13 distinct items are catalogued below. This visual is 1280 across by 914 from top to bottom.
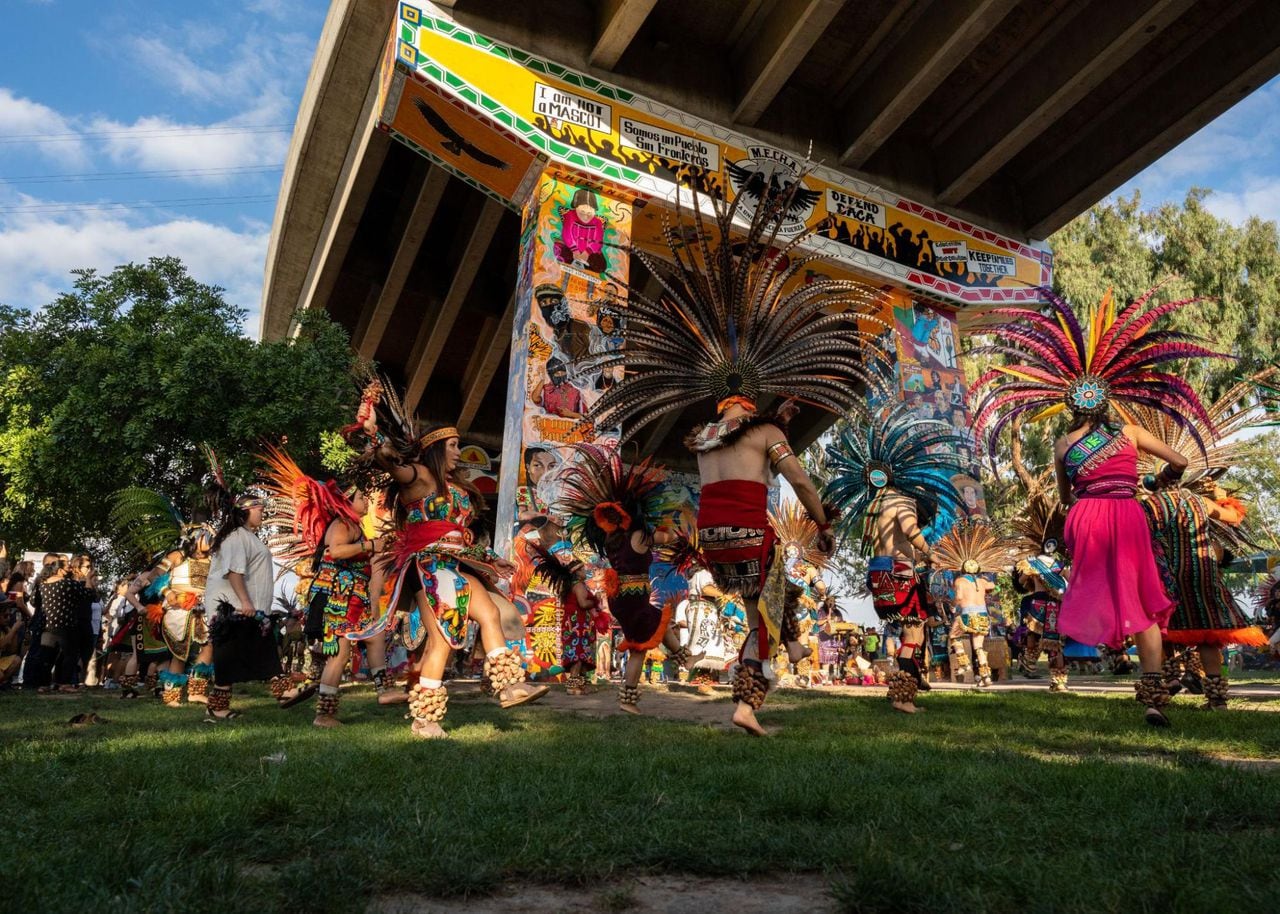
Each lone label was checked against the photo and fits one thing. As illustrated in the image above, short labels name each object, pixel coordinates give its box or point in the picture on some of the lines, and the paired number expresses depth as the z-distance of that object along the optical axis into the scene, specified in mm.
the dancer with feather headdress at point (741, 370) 5730
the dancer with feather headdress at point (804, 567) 12862
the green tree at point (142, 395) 15070
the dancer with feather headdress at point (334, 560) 6926
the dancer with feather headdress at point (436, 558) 5492
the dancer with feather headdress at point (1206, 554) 6613
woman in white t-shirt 7105
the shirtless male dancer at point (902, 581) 7109
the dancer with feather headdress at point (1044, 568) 9508
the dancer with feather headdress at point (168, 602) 8969
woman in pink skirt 5668
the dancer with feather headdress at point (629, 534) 8305
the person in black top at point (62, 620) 12023
